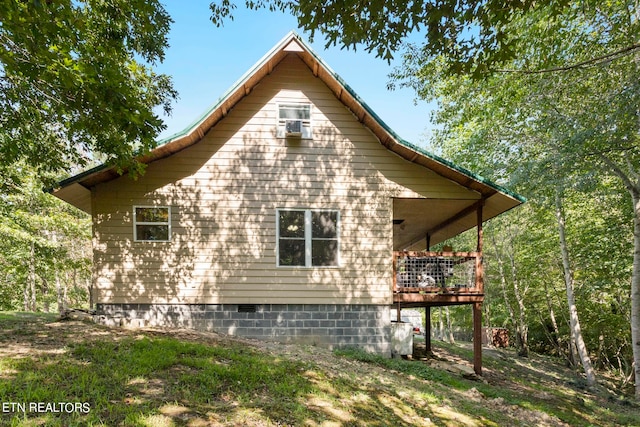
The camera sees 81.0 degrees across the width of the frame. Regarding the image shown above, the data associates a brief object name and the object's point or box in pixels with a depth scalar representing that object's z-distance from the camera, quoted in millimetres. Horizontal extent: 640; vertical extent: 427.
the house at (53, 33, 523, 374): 8867
